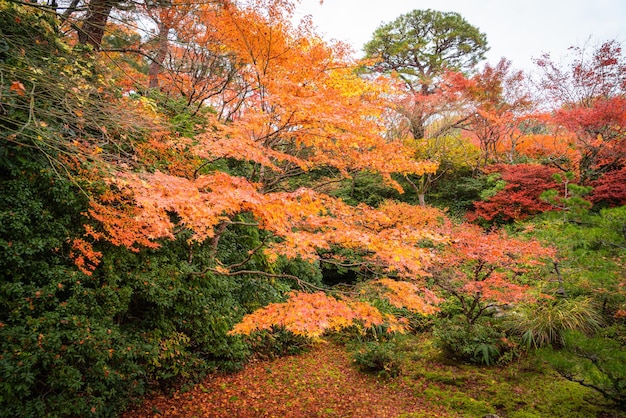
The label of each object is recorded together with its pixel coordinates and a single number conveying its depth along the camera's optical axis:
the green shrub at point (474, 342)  6.62
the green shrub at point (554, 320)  6.16
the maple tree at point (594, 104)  10.15
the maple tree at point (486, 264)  6.32
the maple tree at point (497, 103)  13.28
